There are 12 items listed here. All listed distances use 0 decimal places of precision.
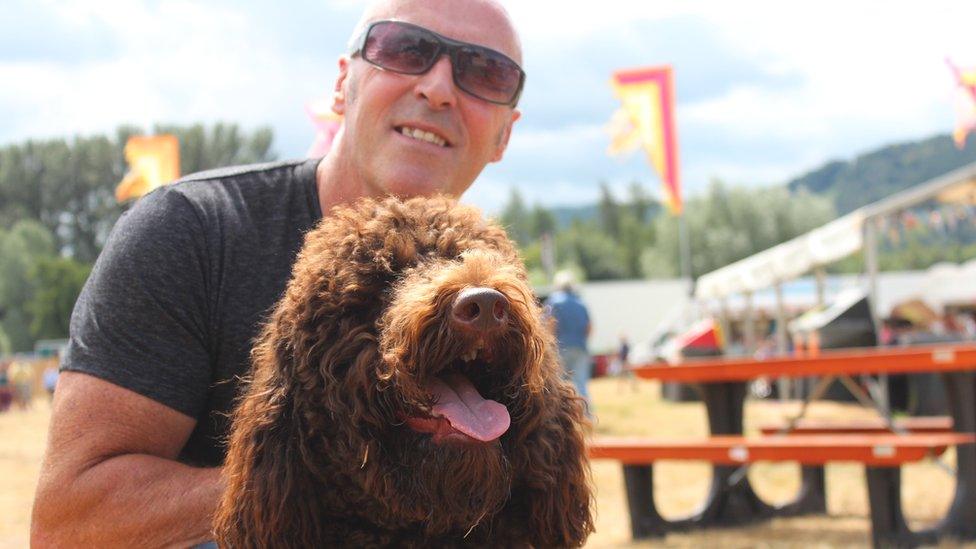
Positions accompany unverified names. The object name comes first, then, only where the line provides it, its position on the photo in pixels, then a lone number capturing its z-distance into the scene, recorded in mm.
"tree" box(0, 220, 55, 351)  37531
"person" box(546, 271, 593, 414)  12023
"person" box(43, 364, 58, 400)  30156
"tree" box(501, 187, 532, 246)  118688
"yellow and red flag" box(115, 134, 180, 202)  17453
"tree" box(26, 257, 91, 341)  44969
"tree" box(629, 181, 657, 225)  115875
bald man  1964
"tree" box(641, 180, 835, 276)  71438
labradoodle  1693
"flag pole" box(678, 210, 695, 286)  29734
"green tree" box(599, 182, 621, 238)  113250
